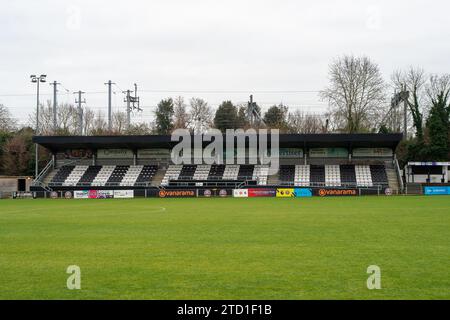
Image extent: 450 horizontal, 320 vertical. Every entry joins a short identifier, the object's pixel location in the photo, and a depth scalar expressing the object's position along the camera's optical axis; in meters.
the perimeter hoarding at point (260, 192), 56.91
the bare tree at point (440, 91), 76.19
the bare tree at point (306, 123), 88.81
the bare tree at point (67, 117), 90.97
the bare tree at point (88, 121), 95.06
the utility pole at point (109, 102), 81.59
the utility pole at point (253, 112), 83.12
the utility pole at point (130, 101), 86.96
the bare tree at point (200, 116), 94.36
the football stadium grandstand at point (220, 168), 59.22
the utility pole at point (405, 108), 79.00
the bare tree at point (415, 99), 76.94
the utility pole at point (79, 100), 83.94
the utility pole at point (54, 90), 74.78
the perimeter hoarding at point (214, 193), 57.69
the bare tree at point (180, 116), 92.32
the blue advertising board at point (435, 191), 56.84
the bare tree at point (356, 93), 71.44
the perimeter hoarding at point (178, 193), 57.47
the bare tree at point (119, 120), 96.99
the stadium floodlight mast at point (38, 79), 64.62
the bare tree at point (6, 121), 89.94
